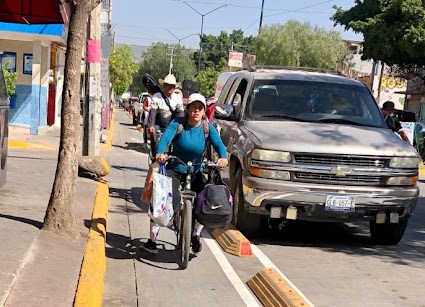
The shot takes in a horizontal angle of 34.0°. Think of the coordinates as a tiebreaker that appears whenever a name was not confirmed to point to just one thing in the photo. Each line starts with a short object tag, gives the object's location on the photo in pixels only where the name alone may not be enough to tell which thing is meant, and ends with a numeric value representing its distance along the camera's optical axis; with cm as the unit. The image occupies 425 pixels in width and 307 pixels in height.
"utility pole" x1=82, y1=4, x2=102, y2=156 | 1446
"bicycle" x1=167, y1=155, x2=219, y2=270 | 686
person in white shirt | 1134
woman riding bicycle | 726
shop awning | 1272
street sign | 5432
